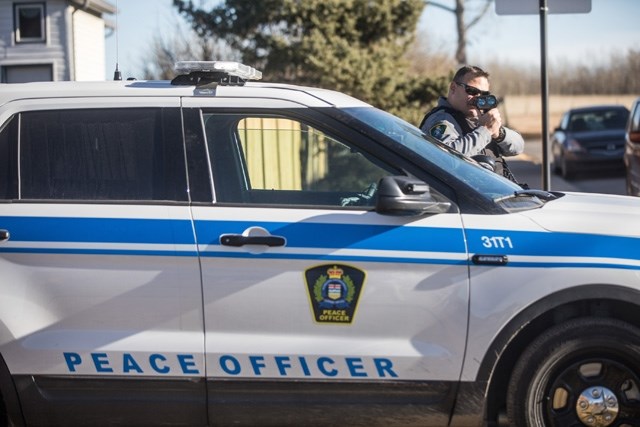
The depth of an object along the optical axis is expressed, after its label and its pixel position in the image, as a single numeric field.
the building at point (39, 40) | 24.86
